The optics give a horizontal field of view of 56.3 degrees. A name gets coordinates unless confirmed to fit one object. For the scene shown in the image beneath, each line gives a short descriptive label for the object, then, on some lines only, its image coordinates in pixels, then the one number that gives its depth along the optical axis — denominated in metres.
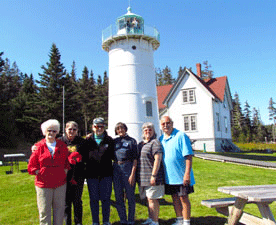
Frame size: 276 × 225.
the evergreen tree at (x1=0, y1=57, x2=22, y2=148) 28.47
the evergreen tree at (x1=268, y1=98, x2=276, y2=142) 76.44
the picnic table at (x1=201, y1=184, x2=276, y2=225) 3.58
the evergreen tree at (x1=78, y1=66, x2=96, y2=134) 42.69
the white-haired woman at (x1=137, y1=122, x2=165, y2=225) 4.39
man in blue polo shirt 4.30
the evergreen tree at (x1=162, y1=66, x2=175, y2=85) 76.78
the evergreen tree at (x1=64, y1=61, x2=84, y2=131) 35.06
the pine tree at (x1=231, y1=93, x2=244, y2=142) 53.88
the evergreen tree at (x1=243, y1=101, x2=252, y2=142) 54.83
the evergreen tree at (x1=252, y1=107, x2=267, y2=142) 56.76
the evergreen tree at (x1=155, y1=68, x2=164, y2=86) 77.49
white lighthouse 17.44
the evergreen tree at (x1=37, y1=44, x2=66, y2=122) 34.06
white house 24.22
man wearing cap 4.57
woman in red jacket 3.87
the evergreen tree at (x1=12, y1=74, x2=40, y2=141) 33.34
